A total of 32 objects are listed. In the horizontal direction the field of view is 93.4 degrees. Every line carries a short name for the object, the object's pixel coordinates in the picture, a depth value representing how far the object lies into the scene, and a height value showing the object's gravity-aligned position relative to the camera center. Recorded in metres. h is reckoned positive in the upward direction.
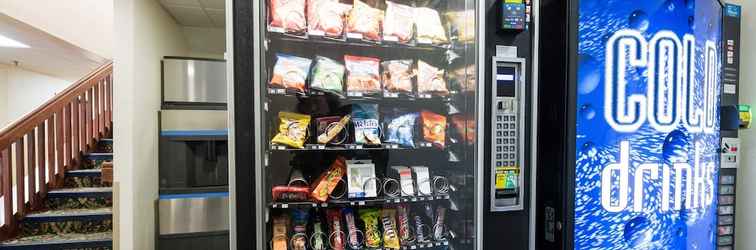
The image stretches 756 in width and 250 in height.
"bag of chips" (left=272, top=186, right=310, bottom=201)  1.53 -0.33
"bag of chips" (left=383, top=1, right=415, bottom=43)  1.68 +0.46
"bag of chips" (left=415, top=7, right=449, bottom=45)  1.71 +0.44
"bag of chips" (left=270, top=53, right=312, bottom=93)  1.54 +0.19
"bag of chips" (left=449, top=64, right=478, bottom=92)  1.59 +0.18
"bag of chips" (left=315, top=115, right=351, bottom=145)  1.63 -0.06
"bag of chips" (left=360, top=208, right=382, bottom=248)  1.69 -0.53
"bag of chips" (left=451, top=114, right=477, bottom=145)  1.59 -0.05
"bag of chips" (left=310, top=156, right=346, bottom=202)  1.60 -0.30
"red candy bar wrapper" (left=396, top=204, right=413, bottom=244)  1.75 -0.54
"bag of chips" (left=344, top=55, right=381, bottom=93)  1.67 +0.20
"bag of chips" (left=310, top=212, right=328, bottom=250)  1.63 -0.55
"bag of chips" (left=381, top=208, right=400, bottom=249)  1.69 -0.54
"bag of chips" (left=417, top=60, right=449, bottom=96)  1.74 +0.18
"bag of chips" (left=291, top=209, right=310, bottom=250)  1.59 -0.52
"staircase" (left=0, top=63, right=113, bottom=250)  3.17 -0.64
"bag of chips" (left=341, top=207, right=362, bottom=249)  1.67 -0.53
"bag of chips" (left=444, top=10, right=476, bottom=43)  1.61 +0.44
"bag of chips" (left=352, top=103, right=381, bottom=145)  1.67 -0.06
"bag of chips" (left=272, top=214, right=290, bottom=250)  1.55 -0.52
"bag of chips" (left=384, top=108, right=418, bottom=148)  1.75 -0.06
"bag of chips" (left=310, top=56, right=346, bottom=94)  1.62 +0.19
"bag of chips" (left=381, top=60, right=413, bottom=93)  1.73 +0.20
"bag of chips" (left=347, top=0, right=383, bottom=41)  1.63 +0.44
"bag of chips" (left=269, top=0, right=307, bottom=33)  1.51 +0.43
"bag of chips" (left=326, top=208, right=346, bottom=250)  1.65 -0.53
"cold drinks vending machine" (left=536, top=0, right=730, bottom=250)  1.48 -0.02
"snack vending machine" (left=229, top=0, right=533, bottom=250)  1.54 -0.04
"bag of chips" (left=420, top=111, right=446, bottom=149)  1.76 -0.06
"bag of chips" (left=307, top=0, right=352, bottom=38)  1.57 +0.44
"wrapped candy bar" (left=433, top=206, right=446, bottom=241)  1.77 -0.54
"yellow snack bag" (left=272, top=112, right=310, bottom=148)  1.53 -0.05
